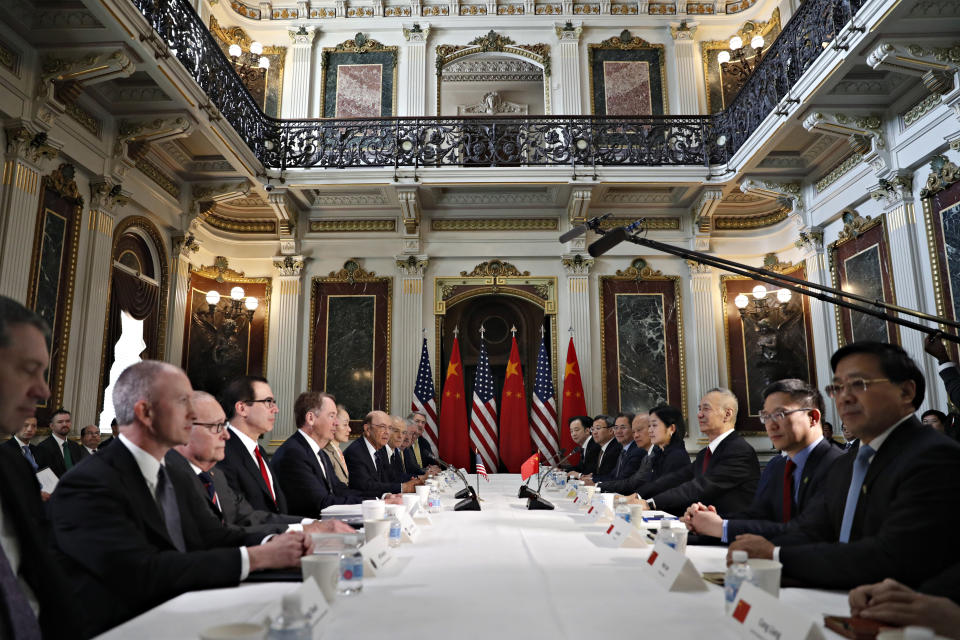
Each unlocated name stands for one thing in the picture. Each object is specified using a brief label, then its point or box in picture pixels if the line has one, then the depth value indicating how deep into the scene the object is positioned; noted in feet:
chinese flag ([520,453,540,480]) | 16.32
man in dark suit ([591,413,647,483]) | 18.11
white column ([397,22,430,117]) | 33.01
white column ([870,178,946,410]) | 20.04
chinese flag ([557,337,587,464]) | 29.58
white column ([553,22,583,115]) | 32.91
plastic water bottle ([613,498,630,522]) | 8.92
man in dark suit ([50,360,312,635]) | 5.45
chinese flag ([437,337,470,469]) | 29.80
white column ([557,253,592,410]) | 30.32
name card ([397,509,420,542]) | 8.20
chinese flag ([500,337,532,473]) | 29.94
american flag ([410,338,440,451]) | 29.43
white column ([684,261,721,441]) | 30.09
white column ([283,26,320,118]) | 32.86
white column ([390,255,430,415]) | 30.37
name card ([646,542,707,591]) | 5.48
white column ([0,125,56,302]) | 17.74
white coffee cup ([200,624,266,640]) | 3.71
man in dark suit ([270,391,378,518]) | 12.53
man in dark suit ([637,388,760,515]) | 11.94
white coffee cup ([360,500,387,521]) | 8.15
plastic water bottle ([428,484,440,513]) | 11.64
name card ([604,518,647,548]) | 7.67
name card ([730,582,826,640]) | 3.60
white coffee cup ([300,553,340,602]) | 5.08
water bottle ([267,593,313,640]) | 3.61
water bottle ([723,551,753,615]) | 4.66
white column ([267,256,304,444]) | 29.86
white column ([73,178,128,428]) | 20.98
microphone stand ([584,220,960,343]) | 7.30
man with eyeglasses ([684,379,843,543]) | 8.97
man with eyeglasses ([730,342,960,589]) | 5.43
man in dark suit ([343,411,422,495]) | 15.57
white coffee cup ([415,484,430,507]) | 11.37
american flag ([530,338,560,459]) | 29.43
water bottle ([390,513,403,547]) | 7.69
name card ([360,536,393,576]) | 6.07
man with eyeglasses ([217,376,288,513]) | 10.47
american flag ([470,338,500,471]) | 29.32
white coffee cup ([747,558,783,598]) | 4.76
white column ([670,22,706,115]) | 32.53
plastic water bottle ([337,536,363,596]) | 5.44
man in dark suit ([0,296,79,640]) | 4.87
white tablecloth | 4.48
